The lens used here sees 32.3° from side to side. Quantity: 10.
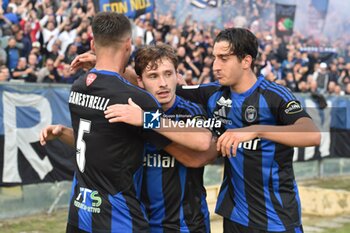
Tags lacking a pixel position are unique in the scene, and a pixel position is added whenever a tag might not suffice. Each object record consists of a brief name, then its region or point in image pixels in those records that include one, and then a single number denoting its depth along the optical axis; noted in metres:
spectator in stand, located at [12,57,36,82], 11.36
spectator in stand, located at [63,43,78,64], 12.59
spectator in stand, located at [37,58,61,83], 11.71
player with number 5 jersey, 3.70
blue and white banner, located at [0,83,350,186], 9.02
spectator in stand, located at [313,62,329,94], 17.05
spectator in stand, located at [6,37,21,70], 11.49
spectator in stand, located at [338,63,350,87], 17.67
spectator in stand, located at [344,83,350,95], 17.65
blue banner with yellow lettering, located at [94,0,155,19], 12.81
